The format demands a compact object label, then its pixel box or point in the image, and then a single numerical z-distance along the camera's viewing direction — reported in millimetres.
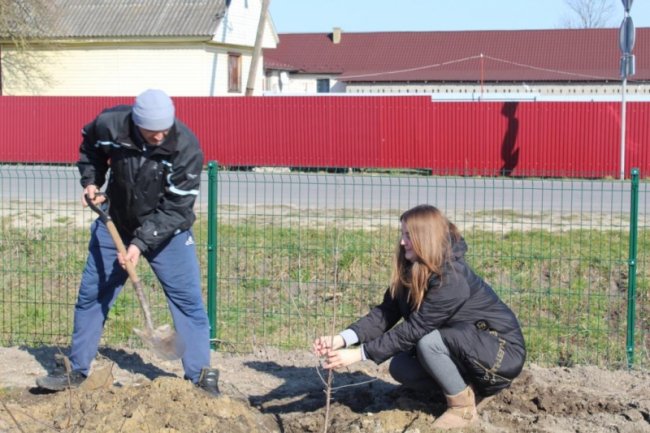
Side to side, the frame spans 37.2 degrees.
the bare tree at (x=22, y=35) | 28453
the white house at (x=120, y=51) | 29500
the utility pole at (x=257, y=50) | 29875
